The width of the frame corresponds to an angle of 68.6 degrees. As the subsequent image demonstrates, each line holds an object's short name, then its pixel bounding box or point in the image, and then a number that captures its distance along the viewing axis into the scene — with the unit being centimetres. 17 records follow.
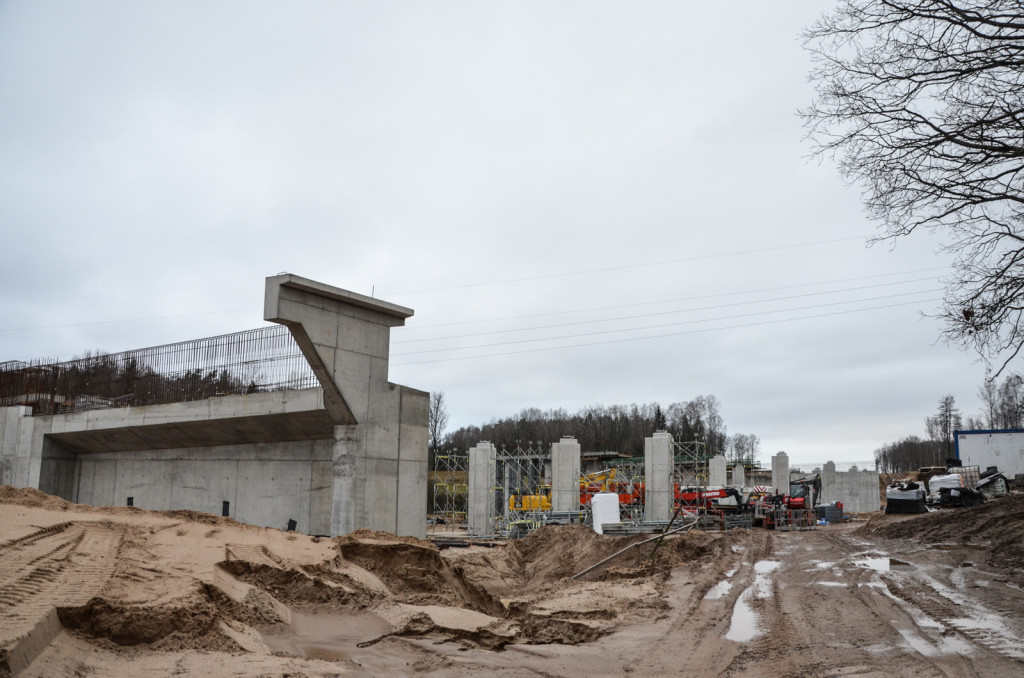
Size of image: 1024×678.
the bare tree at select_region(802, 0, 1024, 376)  1098
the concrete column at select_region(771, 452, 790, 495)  4075
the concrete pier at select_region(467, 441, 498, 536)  3169
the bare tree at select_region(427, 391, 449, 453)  6794
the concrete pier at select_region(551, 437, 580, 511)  3028
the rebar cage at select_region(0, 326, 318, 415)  1812
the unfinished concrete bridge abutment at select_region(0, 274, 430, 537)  1609
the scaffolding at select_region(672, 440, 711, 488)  3472
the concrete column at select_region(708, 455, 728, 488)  4078
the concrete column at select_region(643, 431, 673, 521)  2809
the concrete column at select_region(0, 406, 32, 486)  2467
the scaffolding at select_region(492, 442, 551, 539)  3003
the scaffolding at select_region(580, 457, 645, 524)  3291
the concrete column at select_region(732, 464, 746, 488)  4738
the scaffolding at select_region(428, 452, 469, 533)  4216
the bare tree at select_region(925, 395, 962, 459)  7600
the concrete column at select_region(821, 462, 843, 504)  4394
